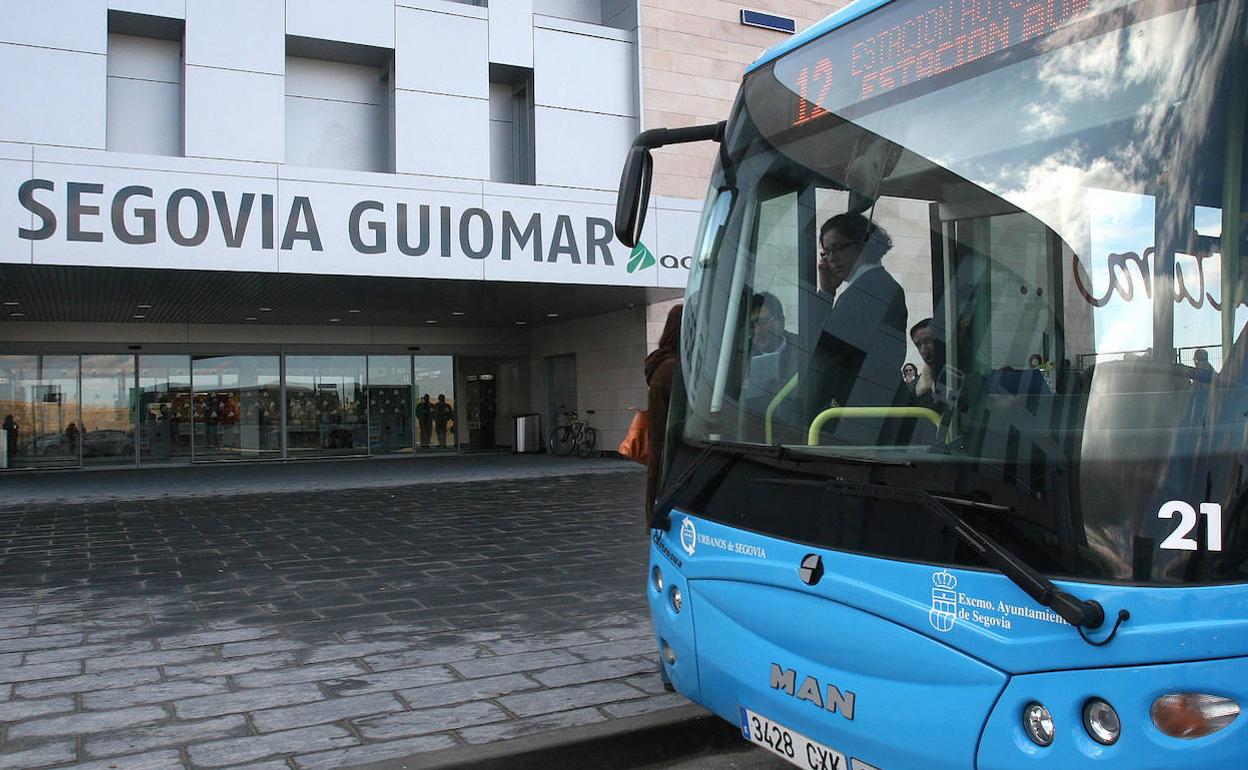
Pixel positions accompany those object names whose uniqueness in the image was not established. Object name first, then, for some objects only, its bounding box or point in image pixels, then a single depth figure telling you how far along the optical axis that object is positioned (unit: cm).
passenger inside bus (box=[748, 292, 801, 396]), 324
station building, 1458
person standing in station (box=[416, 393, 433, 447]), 2547
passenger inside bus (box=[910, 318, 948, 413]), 275
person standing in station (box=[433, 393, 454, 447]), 2570
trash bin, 2442
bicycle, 2183
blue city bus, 224
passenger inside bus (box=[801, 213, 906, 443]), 296
